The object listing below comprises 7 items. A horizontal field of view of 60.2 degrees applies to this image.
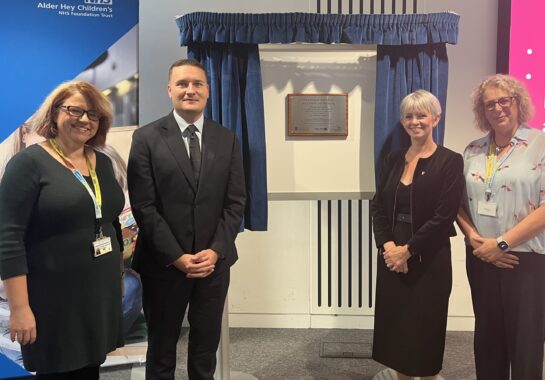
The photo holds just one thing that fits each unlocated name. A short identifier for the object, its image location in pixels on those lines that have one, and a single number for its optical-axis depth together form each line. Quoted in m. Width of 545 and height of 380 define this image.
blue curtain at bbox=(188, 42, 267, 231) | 2.51
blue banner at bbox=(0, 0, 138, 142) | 2.44
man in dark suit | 1.90
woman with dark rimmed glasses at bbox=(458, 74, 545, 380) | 1.92
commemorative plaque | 2.65
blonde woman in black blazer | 2.08
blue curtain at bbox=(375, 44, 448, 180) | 2.56
